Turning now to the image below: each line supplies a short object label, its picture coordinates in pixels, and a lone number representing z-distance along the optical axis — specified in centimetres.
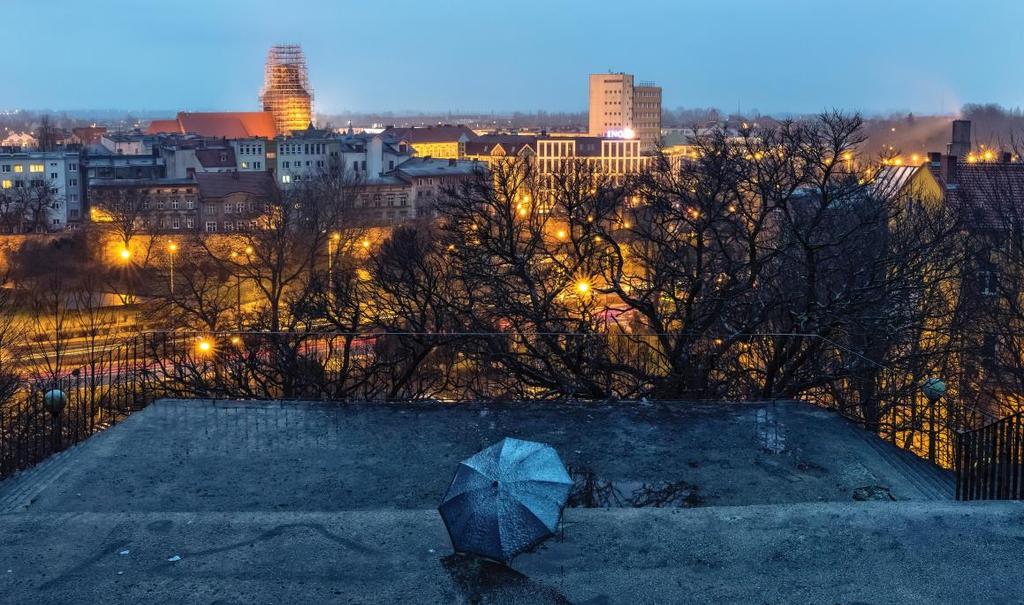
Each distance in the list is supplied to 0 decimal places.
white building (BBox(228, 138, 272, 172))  8231
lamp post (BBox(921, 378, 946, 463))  1055
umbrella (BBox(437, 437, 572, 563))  580
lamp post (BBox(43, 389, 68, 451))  1013
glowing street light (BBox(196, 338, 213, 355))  1735
